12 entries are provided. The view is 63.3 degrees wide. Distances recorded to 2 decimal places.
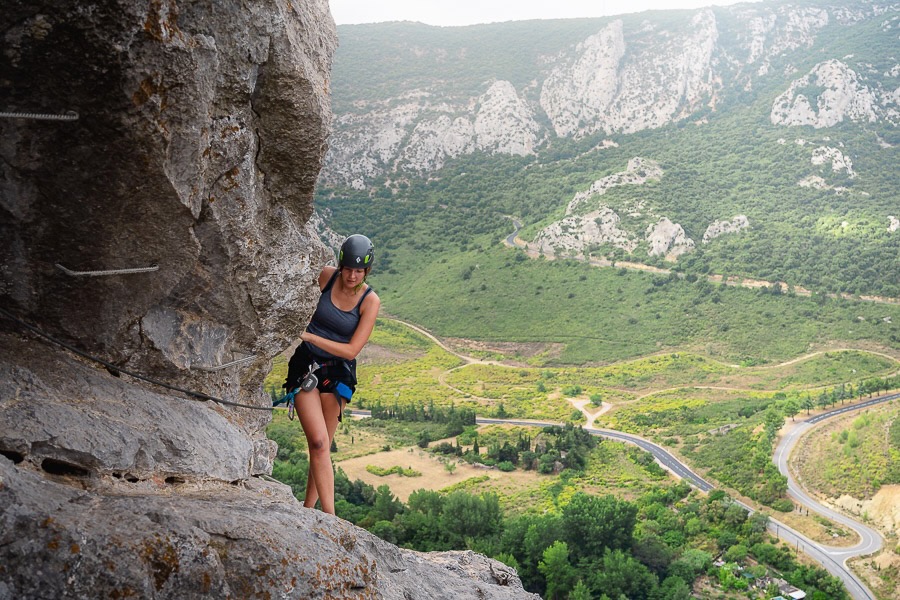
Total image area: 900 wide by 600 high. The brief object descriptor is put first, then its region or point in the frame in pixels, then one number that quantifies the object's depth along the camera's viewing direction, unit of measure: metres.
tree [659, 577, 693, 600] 37.06
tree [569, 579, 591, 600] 36.09
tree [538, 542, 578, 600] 38.78
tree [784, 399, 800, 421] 65.00
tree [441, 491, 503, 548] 42.09
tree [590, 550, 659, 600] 38.88
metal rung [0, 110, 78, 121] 4.66
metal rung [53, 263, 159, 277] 5.55
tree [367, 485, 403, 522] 39.90
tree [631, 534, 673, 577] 42.25
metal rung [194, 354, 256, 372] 7.45
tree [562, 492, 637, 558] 43.16
